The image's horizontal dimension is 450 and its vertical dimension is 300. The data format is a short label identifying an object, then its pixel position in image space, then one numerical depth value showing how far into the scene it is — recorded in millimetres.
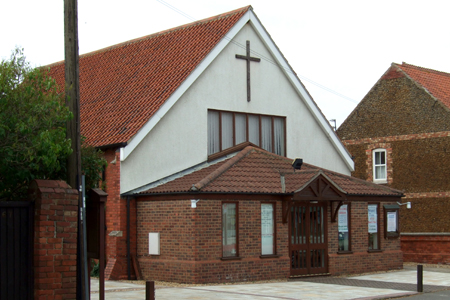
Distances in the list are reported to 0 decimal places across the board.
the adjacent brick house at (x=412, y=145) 29469
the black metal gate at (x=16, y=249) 10641
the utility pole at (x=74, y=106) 11578
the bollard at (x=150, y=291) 11539
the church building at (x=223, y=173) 18984
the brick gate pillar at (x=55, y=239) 10789
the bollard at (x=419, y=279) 16961
